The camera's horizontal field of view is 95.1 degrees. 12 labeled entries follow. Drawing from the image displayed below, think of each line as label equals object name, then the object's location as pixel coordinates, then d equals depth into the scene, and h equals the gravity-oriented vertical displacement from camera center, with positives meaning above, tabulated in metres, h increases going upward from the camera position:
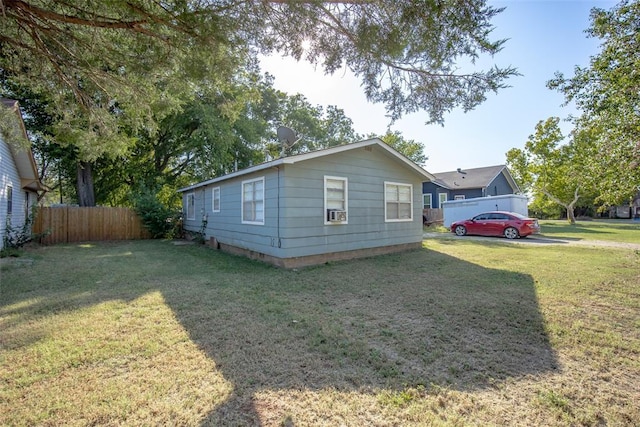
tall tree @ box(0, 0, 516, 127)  3.46 +2.39
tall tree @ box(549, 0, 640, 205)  5.90 +2.48
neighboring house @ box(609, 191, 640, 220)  36.62 -0.16
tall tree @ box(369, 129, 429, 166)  27.34 +6.55
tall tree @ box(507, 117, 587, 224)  22.16 +3.83
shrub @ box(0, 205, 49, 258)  8.67 -0.69
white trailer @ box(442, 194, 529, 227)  15.96 +0.29
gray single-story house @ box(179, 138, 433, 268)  7.08 +0.19
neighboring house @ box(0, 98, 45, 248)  6.43 +1.38
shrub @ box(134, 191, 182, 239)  13.97 -0.04
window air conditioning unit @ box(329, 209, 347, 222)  7.61 -0.06
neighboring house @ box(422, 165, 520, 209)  21.97 +2.02
